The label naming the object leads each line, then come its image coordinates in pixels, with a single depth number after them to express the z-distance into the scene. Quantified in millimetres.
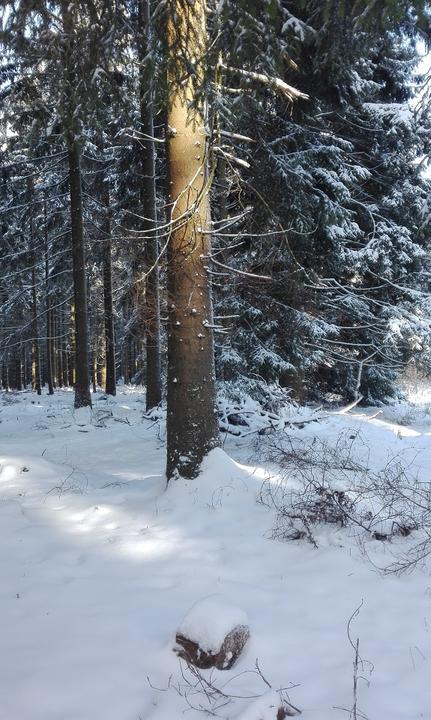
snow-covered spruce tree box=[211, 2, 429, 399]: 9719
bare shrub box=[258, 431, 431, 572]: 4098
